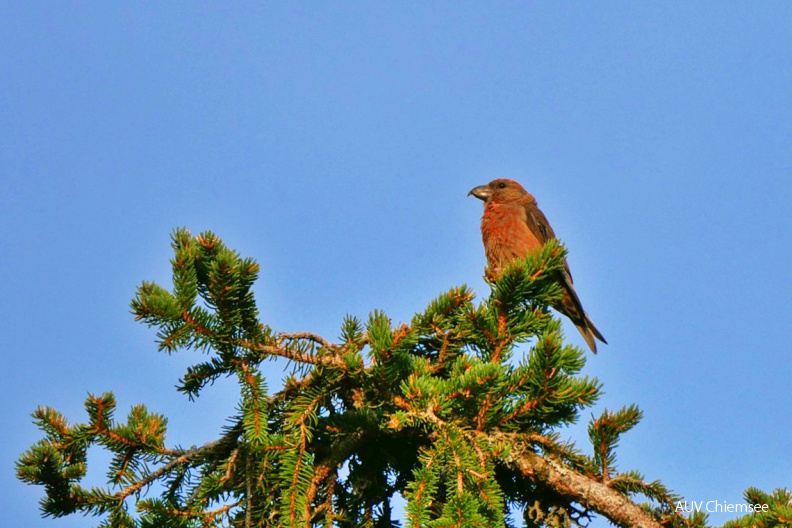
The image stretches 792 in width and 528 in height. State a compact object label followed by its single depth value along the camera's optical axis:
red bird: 12.21
